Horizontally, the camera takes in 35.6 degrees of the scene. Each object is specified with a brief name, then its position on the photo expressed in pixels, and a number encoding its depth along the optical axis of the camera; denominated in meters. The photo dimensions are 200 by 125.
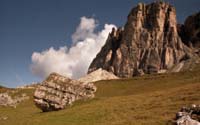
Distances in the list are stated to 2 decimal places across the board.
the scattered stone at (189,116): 26.84
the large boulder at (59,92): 59.94
